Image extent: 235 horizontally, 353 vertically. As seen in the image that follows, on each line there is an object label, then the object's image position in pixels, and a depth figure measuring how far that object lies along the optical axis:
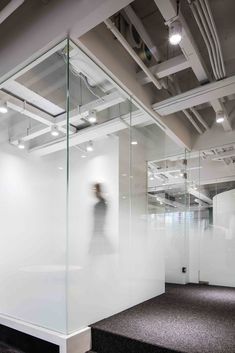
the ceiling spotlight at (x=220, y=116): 4.07
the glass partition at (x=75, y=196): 3.08
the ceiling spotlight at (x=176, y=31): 2.33
